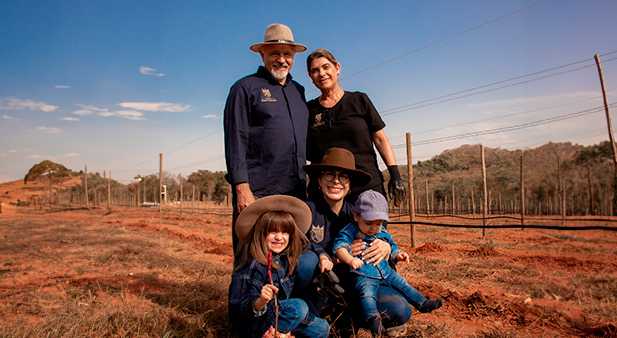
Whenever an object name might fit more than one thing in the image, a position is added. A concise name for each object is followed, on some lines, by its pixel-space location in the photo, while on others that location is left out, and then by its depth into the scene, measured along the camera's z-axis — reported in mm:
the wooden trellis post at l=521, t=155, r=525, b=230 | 13829
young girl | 2047
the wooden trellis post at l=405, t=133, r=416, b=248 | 9338
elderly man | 2590
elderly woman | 2799
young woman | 2230
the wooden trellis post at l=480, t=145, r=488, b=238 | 11723
